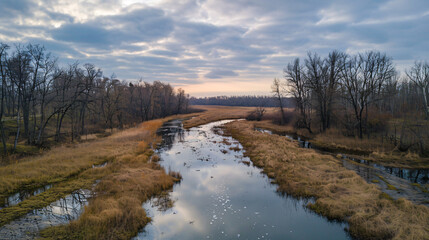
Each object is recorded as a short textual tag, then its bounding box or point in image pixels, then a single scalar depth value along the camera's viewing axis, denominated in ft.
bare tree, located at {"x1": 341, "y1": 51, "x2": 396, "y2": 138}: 88.74
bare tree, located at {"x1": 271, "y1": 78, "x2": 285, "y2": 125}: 161.36
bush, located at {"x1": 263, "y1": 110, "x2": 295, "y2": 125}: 161.07
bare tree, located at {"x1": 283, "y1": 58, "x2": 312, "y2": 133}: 119.96
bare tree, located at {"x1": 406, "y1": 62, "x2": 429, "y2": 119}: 110.22
